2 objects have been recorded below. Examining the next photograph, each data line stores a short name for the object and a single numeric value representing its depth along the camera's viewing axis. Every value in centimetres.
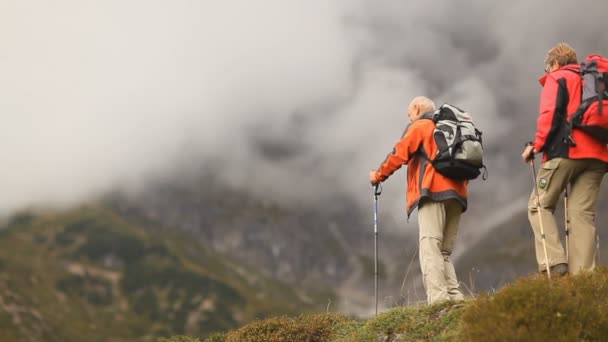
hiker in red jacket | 929
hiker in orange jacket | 988
